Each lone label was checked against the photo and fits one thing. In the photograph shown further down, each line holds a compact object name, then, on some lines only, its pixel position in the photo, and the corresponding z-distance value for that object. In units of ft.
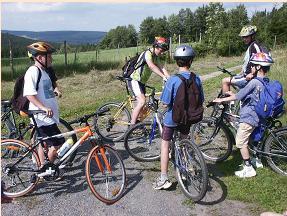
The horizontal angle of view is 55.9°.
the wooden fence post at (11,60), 43.39
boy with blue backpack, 12.13
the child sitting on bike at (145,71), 15.06
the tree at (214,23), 80.15
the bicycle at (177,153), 10.93
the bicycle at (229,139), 12.58
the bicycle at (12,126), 13.62
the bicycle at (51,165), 11.31
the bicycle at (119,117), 16.39
